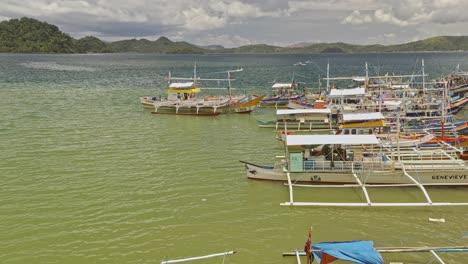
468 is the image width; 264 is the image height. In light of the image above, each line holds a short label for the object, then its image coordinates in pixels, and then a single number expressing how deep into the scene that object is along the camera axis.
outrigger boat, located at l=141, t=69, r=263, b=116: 50.28
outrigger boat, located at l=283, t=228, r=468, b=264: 12.30
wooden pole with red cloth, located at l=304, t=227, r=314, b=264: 12.61
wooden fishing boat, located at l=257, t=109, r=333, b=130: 40.66
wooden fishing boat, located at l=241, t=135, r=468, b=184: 23.14
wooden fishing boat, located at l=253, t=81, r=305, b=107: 57.25
